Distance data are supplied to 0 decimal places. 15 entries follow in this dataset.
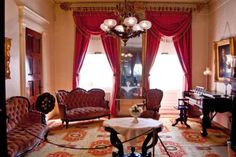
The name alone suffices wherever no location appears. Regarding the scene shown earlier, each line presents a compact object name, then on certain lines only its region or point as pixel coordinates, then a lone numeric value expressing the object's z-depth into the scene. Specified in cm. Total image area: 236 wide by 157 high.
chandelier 391
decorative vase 359
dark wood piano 434
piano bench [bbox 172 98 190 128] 528
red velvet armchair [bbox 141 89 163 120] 543
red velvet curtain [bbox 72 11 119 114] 632
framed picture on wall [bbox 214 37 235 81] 490
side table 328
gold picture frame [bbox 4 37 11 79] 383
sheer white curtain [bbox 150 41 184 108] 657
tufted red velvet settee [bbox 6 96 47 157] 303
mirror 645
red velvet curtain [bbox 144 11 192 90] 632
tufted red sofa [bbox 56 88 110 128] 518
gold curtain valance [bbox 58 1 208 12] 635
